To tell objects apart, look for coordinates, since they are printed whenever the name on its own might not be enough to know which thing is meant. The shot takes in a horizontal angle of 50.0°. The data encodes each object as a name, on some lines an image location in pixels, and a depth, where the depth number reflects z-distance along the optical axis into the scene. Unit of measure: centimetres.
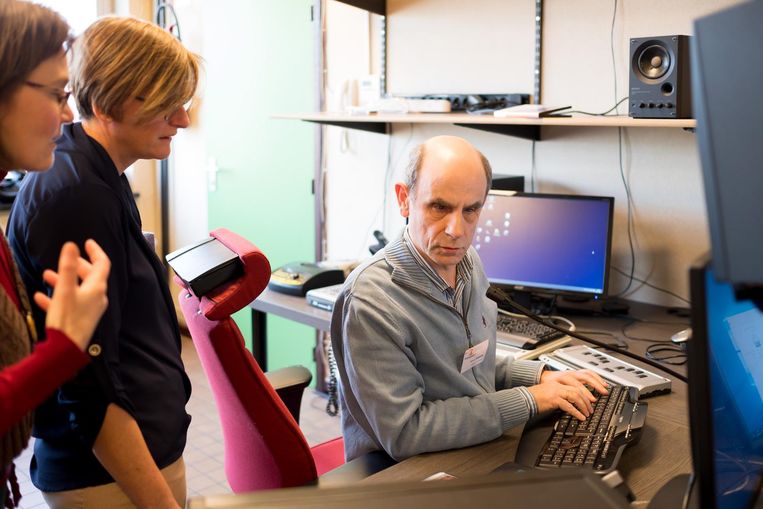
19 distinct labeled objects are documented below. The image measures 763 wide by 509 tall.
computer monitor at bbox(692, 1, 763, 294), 65
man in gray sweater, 148
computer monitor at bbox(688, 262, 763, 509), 71
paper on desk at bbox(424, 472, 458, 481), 132
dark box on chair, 136
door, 373
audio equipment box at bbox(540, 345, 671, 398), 178
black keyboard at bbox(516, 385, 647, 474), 138
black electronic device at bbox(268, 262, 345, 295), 275
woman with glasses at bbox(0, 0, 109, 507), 91
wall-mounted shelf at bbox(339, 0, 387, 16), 302
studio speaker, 219
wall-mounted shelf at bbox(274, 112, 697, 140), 224
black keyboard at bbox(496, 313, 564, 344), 223
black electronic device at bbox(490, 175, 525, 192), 266
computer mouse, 181
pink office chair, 138
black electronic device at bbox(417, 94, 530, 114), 281
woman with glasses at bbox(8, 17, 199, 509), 122
